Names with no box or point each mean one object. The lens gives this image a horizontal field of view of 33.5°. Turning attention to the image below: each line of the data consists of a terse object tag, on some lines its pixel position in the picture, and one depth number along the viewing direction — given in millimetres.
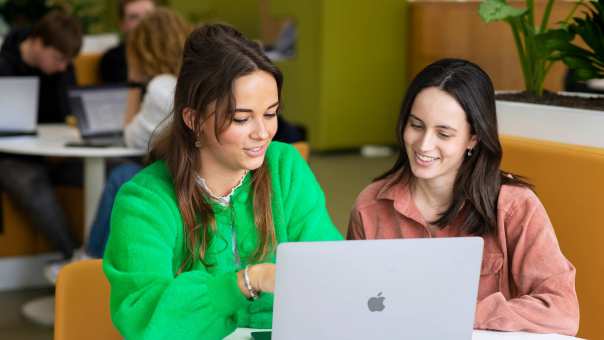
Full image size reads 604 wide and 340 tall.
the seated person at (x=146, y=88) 3986
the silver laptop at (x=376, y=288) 1476
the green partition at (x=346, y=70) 7770
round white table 4137
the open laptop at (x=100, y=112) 4305
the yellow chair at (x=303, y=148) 3719
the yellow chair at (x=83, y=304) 1971
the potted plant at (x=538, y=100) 2713
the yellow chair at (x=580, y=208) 2506
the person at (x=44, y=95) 4625
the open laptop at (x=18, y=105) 4324
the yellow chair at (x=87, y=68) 5836
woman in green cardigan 1741
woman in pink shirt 2193
